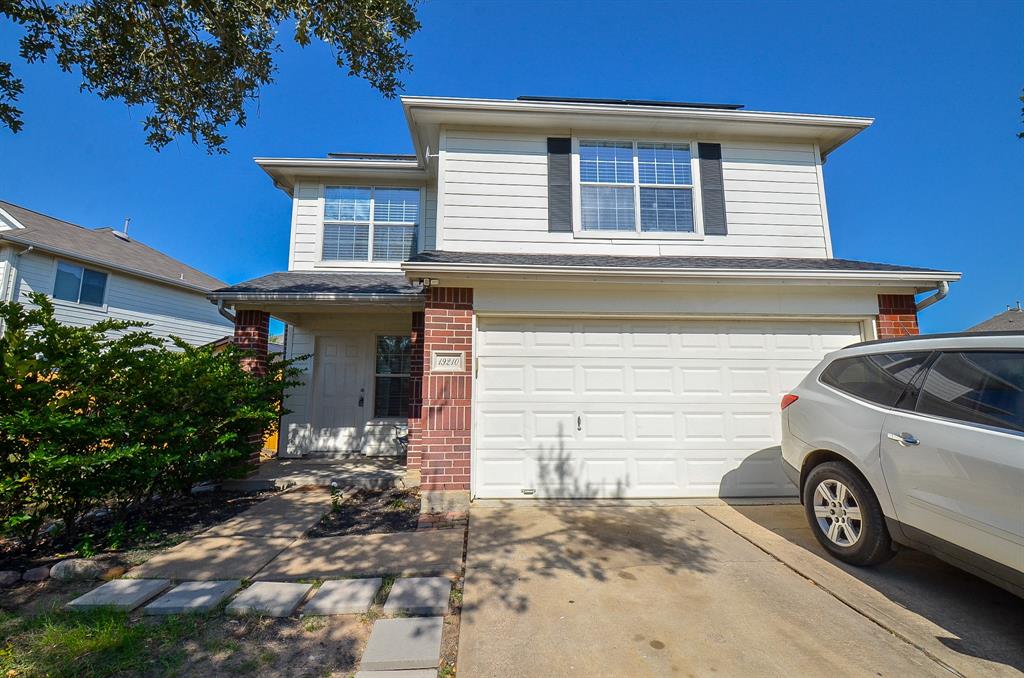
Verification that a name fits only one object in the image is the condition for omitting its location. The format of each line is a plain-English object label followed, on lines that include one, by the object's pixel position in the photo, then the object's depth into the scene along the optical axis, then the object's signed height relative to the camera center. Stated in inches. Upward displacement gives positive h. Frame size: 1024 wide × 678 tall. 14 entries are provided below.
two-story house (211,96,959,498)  194.5 +55.8
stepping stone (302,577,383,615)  106.1 -51.1
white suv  90.8 -12.5
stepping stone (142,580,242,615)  107.7 -52.0
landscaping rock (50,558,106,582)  128.3 -51.5
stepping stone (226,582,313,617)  105.8 -51.3
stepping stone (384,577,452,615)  105.5 -50.7
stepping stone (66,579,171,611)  108.8 -51.7
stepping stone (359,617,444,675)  85.8 -52.3
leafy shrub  132.3 -6.3
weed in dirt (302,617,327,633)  99.5 -53.0
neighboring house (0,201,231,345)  419.2 +146.0
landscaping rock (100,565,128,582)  128.0 -51.9
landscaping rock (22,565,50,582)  126.8 -52.0
